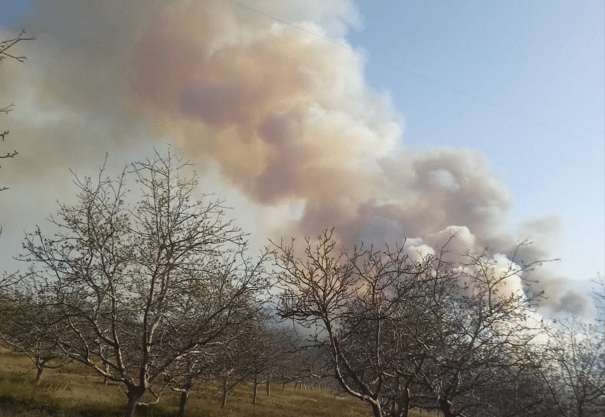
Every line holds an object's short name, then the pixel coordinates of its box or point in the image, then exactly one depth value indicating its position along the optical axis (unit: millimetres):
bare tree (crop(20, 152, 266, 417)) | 9695
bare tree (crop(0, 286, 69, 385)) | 9565
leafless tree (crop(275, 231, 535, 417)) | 6953
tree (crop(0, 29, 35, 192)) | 5719
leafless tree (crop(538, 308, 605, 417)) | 14102
